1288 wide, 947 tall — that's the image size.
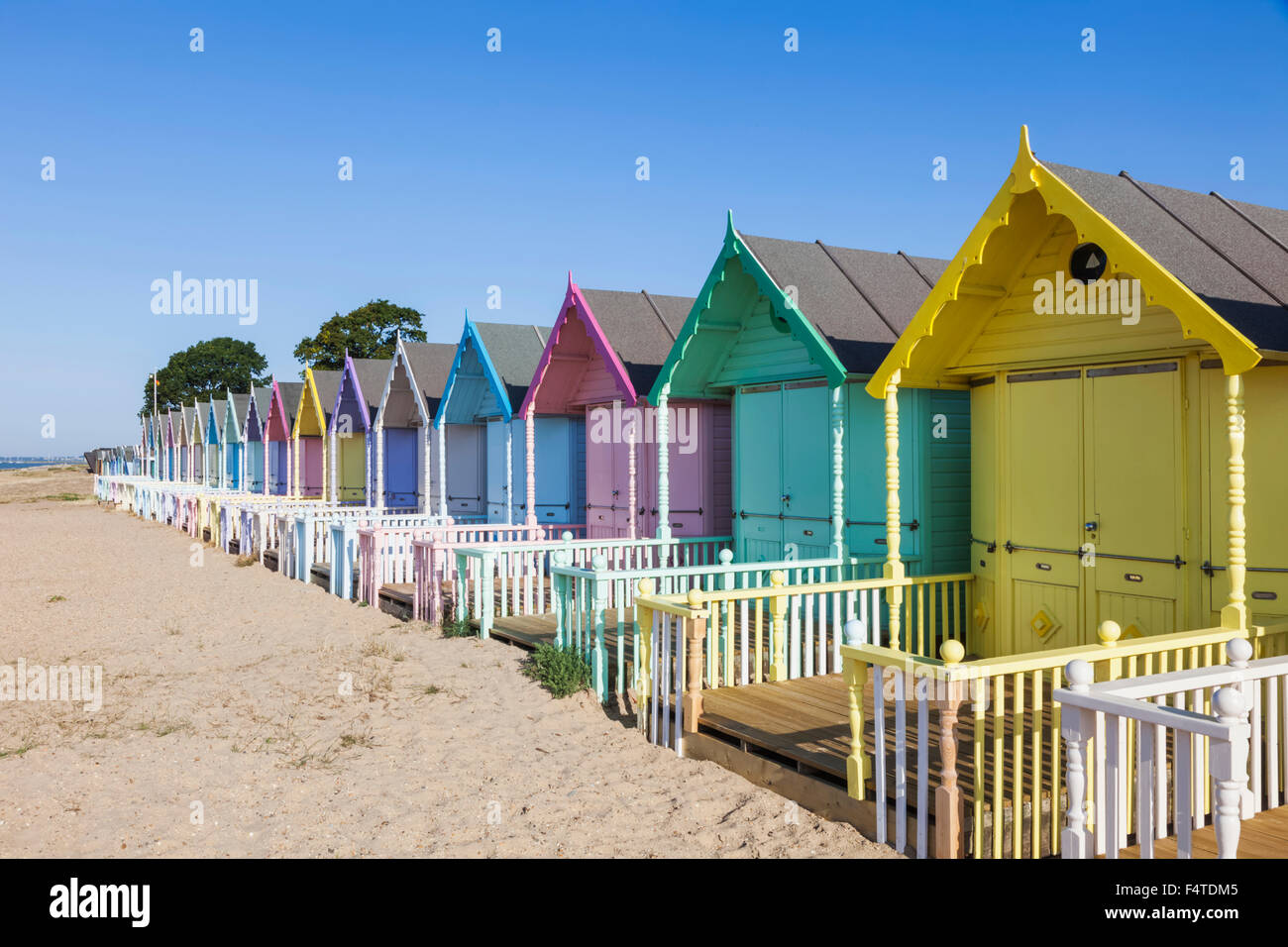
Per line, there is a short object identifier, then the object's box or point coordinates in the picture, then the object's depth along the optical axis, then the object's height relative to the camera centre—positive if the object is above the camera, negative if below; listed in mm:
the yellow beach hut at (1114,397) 6434 +468
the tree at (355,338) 52281 +6976
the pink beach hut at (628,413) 13148 +736
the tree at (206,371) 93562 +9516
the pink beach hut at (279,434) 29772 +1125
